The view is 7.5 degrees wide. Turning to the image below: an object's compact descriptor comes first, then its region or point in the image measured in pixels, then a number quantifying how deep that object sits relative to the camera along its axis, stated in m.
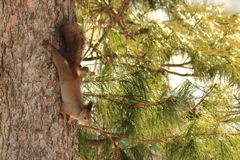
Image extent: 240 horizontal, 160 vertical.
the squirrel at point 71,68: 6.12
